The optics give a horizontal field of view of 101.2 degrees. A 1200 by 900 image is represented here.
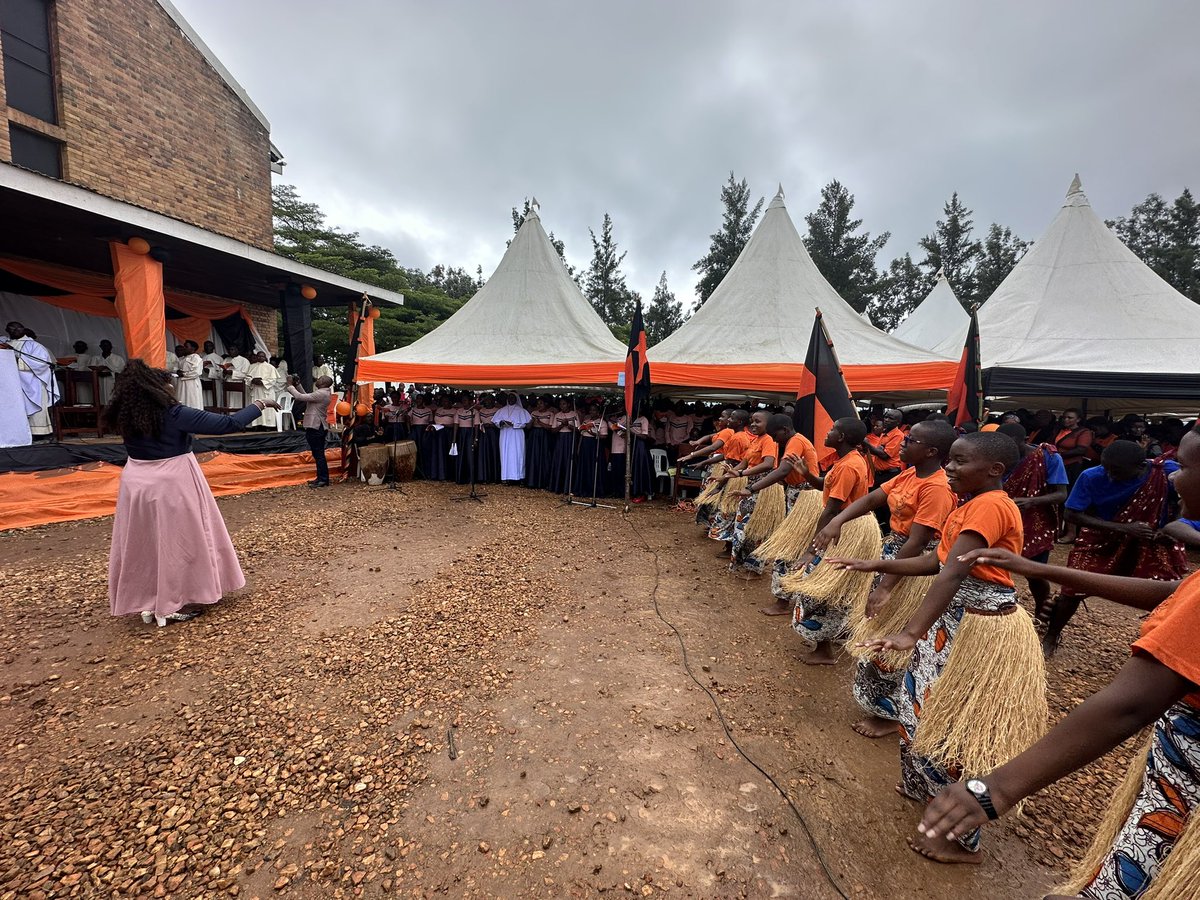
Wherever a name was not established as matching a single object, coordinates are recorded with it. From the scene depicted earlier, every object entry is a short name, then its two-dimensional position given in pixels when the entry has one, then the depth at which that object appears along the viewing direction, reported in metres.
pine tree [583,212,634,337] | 29.22
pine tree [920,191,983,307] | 28.50
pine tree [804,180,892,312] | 27.17
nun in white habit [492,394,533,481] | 9.27
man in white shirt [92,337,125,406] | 8.84
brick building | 7.50
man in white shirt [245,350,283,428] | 10.42
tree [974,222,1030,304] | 28.14
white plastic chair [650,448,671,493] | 9.09
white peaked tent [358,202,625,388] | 8.20
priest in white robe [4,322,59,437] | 6.78
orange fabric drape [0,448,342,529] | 5.91
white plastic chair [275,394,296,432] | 10.55
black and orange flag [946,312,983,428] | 3.90
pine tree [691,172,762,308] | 27.78
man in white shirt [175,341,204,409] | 9.01
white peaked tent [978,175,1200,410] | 6.60
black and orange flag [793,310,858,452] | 4.16
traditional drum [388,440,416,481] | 9.23
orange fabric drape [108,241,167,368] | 7.33
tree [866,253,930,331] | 29.89
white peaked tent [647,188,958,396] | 7.15
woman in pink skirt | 3.33
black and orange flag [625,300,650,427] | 6.80
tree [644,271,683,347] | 32.03
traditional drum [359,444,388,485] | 8.93
